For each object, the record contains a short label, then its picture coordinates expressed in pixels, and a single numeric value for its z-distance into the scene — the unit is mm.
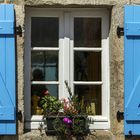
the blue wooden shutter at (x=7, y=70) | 5777
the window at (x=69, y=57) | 6145
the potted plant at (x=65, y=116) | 5848
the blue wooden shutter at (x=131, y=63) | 5848
